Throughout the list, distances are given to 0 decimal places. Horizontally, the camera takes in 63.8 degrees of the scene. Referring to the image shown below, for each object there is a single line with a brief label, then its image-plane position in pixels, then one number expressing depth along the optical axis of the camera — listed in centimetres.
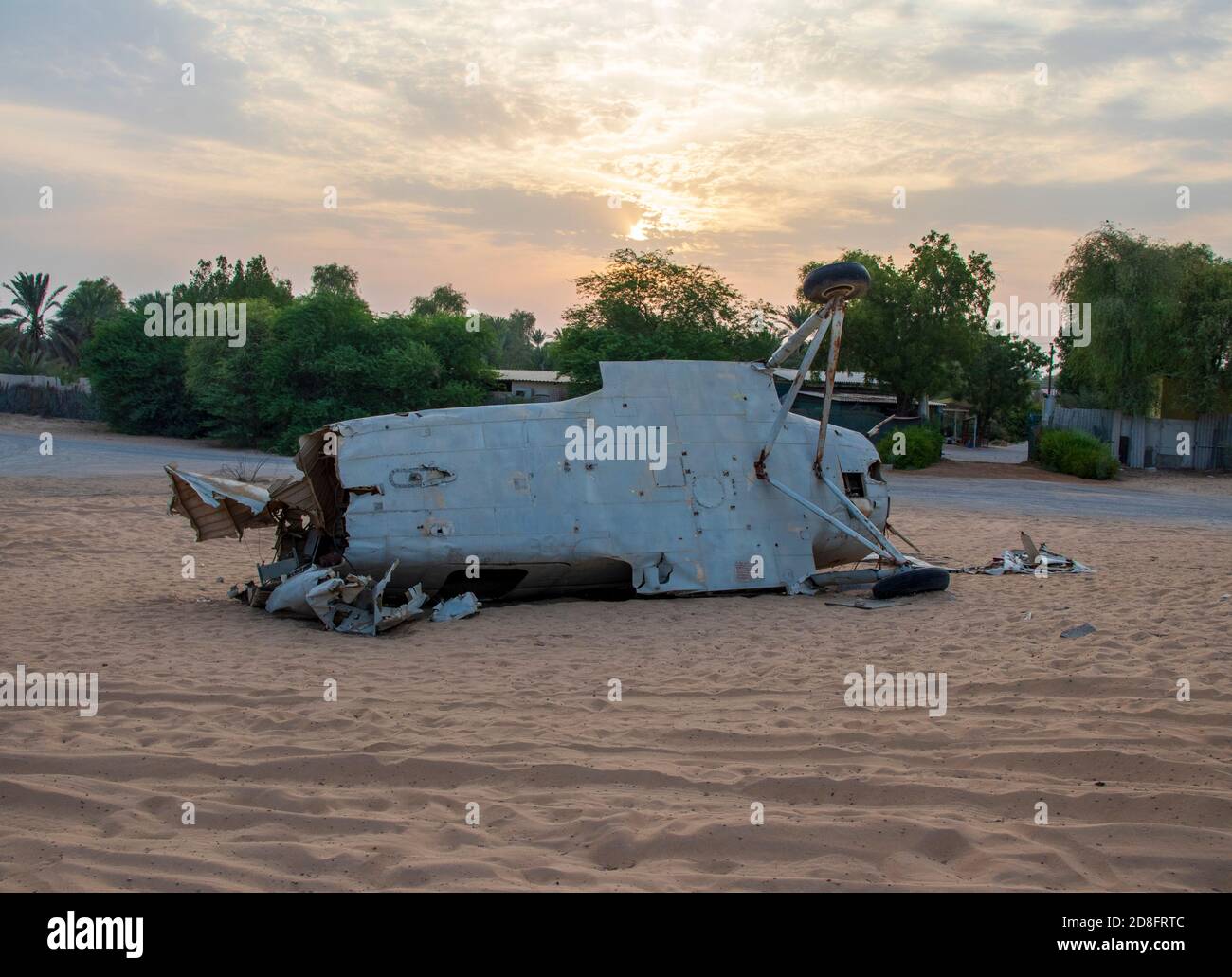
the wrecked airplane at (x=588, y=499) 977
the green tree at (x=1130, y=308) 3378
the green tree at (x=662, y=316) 3556
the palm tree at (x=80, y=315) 6431
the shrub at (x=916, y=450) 3186
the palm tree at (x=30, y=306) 6131
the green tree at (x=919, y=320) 3588
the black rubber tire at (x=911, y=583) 1013
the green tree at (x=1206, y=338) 3269
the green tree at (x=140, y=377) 3731
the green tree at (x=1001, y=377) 5300
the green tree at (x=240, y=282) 4653
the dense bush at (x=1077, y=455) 3067
